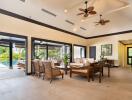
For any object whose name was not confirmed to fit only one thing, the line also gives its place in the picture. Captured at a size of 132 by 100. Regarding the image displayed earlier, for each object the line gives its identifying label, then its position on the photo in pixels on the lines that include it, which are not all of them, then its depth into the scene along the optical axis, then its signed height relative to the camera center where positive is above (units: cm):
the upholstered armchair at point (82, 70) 423 -92
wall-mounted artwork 866 +14
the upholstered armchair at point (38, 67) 470 -84
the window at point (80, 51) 937 -1
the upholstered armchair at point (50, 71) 415 -91
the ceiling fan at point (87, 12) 428 +192
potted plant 538 -53
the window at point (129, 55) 968 -38
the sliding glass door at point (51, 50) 807 +14
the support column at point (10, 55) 771 -35
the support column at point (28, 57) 531 -32
